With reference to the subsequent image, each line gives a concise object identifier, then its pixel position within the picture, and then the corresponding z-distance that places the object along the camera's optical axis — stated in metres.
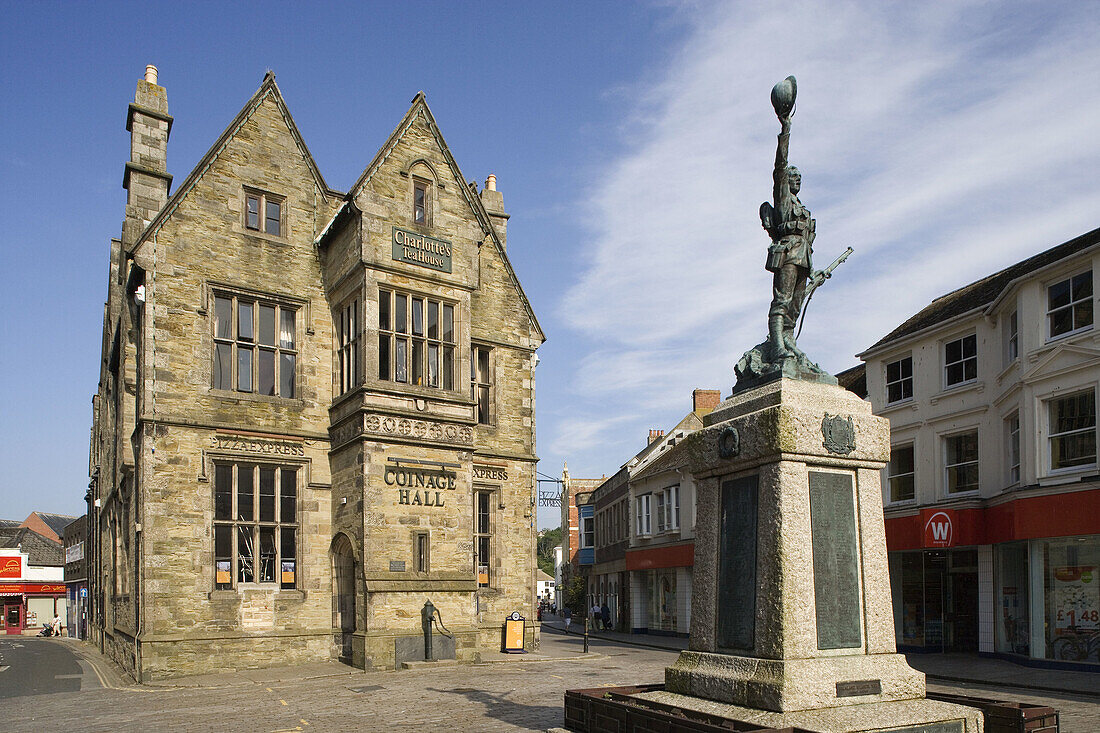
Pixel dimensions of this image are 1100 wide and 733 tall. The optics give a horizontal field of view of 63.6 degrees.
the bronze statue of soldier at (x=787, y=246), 9.44
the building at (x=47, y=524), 85.06
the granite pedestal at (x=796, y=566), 8.04
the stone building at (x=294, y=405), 19.36
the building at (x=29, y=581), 62.50
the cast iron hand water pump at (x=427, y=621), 19.67
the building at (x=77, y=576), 46.67
